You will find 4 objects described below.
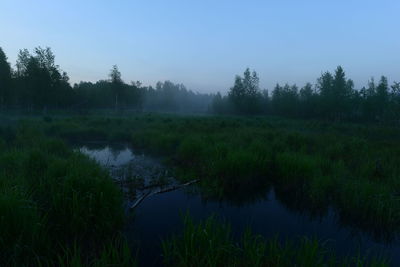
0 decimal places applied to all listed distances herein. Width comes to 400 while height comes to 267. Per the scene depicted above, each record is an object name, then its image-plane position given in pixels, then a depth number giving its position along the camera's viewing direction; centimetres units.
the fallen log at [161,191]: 571
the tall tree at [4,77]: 3228
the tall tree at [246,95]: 5262
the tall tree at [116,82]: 4206
